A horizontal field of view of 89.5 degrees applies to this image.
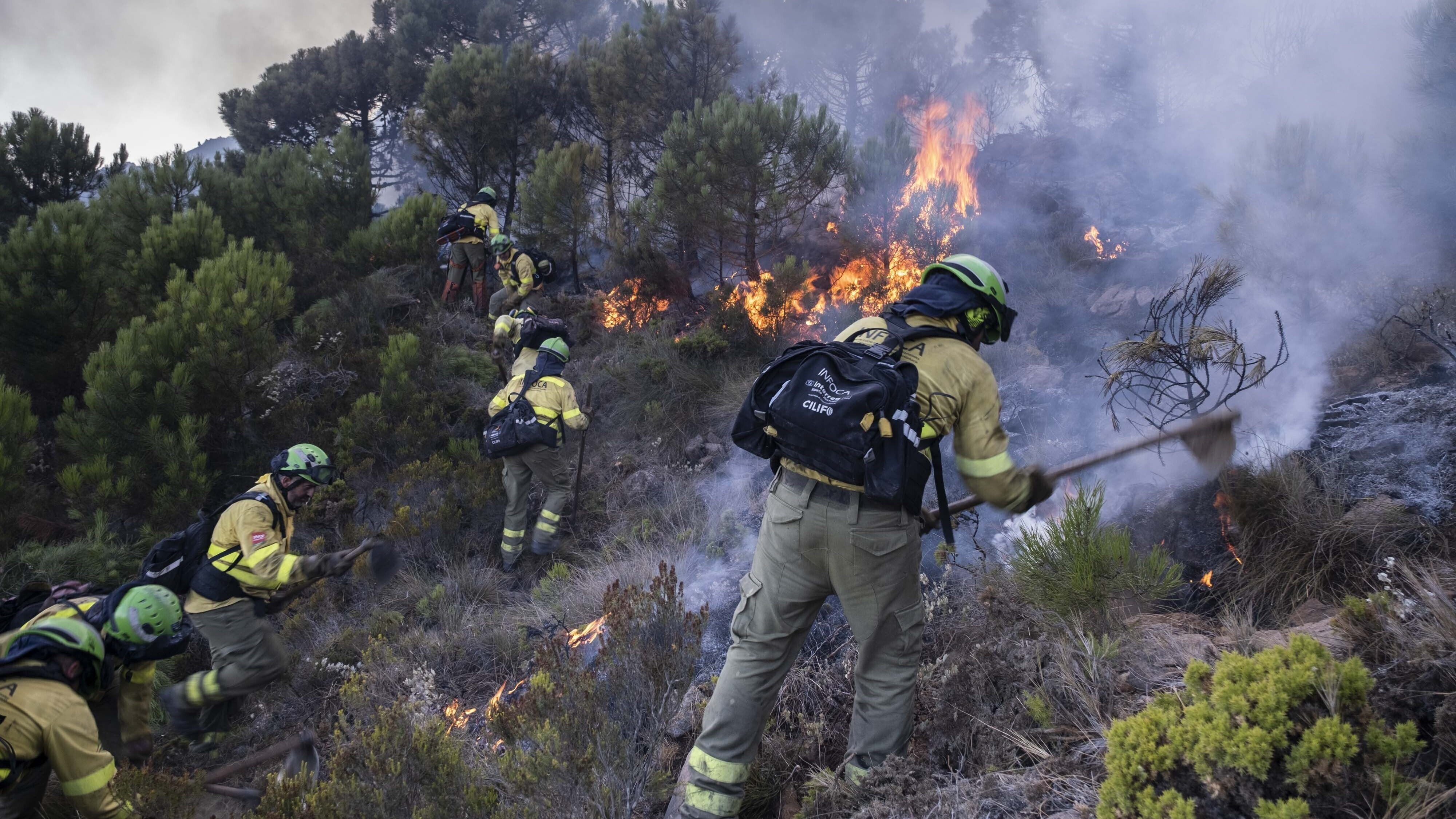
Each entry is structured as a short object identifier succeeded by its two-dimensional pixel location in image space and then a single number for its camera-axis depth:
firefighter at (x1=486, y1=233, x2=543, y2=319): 9.74
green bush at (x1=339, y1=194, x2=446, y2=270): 10.73
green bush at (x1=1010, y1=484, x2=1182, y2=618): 3.30
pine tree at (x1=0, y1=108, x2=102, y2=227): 9.59
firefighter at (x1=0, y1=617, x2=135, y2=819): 3.12
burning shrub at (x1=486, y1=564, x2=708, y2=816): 2.68
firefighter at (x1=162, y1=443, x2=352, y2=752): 4.63
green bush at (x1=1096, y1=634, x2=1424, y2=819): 1.77
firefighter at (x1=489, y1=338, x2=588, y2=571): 6.88
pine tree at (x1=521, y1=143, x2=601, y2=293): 10.40
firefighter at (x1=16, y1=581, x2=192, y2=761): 3.96
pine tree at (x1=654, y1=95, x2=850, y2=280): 8.78
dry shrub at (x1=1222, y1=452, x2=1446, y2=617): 3.72
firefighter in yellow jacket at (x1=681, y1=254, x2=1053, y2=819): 2.69
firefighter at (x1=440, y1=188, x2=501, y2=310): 10.35
